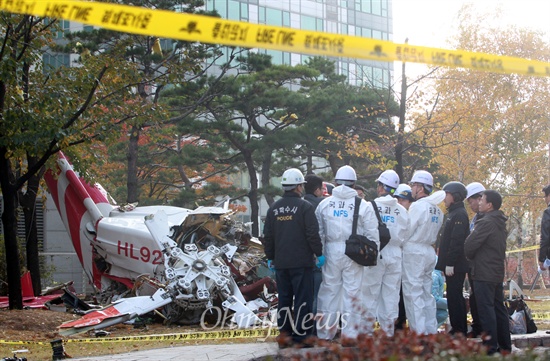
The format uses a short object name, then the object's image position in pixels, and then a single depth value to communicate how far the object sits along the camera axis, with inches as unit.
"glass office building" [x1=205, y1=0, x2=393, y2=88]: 2050.2
